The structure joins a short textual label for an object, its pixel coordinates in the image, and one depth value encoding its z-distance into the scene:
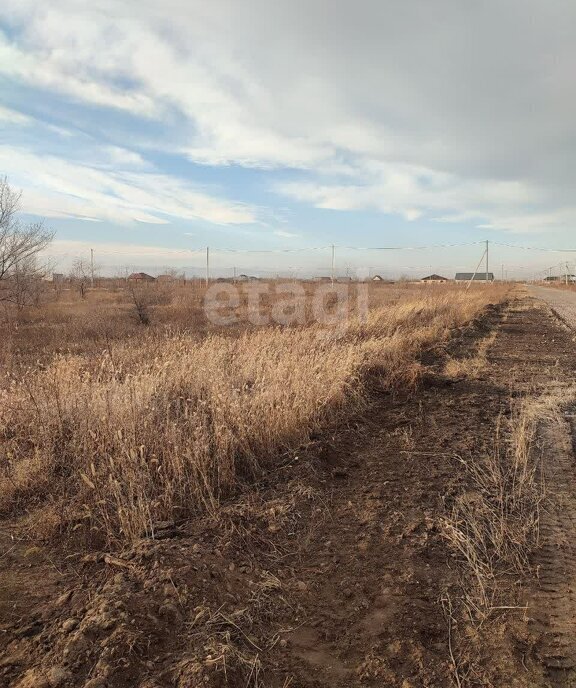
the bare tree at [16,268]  15.95
